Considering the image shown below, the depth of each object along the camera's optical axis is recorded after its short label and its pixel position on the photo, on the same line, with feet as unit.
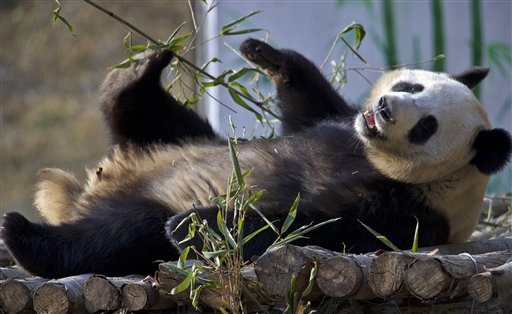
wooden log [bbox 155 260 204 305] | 19.52
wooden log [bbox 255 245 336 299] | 18.78
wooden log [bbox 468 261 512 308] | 18.22
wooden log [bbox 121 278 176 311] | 20.25
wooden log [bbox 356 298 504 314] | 19.49
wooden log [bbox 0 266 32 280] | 26.14
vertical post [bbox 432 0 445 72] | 50.60
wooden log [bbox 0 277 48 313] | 20.95
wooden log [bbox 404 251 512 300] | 18.29
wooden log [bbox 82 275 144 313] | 20.40
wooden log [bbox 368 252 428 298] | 18.49
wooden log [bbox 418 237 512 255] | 24.38
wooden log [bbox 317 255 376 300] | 18.80
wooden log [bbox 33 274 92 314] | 20.54
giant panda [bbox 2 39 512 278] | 24.62
